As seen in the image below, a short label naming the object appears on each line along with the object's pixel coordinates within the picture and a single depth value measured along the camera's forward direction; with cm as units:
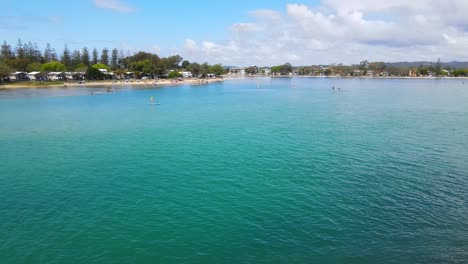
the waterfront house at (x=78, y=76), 15075
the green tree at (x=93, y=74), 14825
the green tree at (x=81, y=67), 15664
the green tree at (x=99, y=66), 16696
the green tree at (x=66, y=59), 17172
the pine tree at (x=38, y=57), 16642
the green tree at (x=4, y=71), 11598
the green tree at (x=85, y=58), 17750
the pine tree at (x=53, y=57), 17788
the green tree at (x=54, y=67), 14875
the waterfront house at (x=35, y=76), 13734
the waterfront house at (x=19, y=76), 13125
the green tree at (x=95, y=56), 19194
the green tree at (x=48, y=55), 17588
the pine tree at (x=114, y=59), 19875
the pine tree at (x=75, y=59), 17480
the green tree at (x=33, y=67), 14636
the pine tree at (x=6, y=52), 15188
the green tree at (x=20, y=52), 15912
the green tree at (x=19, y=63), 13875
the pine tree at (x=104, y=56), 19500
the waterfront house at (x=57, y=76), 14088
